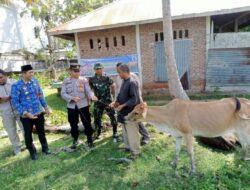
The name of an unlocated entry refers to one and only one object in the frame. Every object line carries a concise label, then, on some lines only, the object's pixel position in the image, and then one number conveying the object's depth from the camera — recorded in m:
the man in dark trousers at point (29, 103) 3.53
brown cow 2.94
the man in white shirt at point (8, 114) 3.88
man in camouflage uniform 4.08
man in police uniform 3.71
